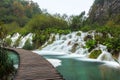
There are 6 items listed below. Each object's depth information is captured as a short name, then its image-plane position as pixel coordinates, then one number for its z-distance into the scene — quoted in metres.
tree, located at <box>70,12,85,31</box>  12.24
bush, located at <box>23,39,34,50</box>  9.89
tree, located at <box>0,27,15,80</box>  3.53
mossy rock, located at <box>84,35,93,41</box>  8.33
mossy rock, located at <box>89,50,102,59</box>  6.32
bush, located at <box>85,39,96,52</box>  7.14
